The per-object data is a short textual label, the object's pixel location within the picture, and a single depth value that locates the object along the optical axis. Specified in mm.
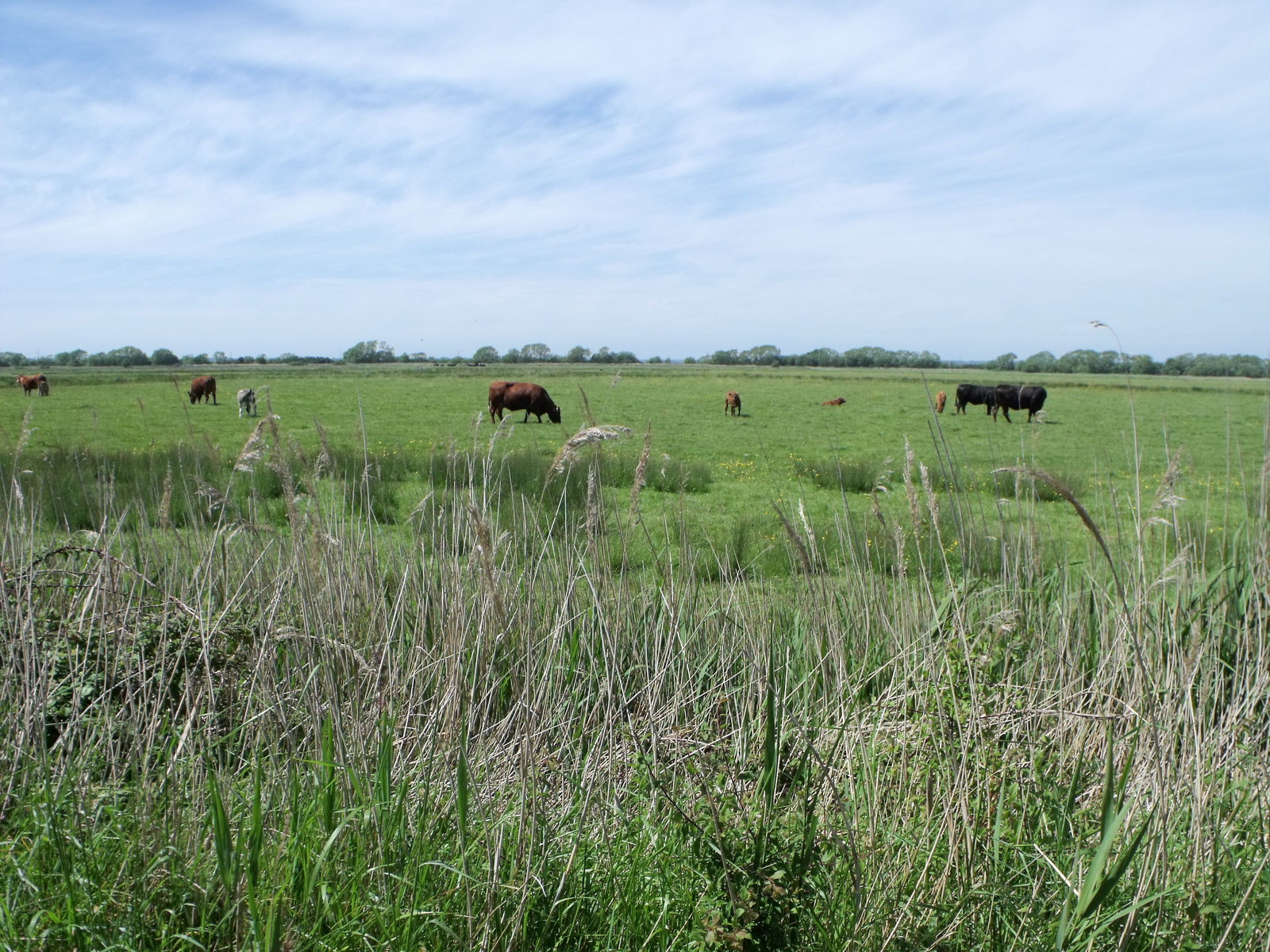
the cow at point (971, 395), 36228
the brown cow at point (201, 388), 31094
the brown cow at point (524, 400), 28047
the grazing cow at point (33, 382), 35666
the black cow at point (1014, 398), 33281
